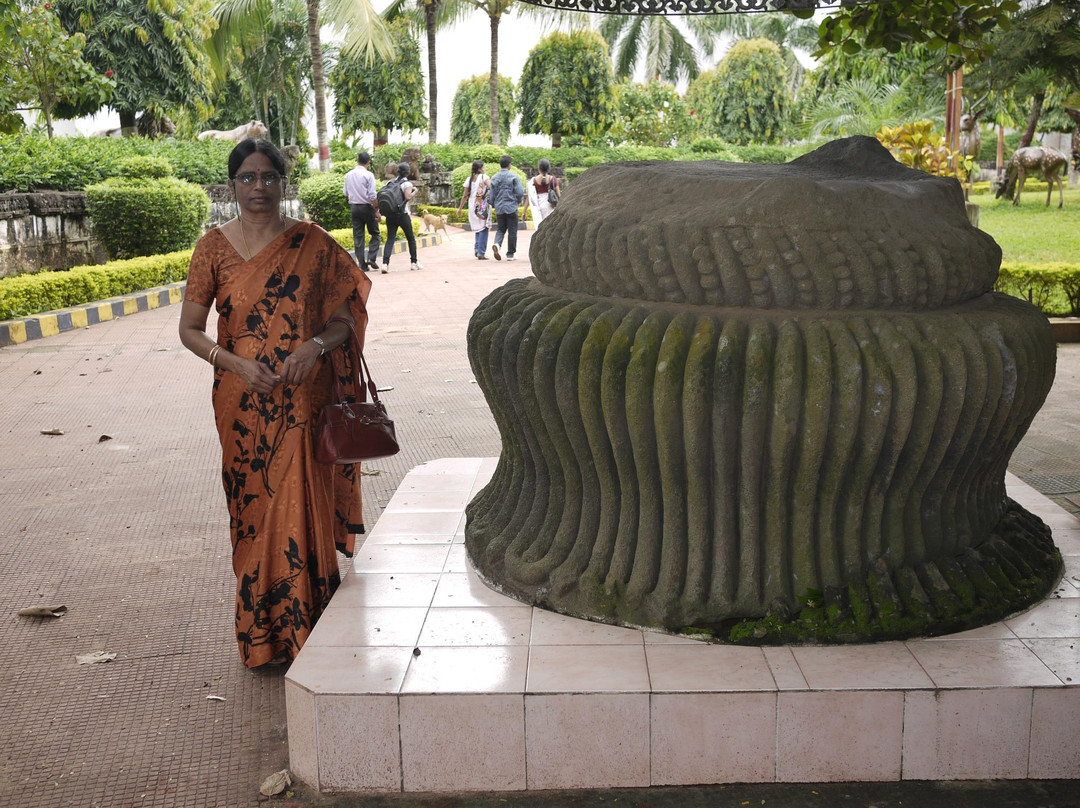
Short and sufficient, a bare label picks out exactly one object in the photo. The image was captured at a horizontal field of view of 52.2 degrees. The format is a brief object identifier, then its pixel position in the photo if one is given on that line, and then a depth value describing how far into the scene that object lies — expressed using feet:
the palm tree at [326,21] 73.77
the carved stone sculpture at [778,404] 9.53
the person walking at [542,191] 49.08
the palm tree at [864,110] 87.20
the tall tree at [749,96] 119.34
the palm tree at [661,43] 130.41
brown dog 65.57
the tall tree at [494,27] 98.43
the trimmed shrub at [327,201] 59.82
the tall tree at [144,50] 77.71
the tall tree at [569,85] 108.17
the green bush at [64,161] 39.32
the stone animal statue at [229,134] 83.25
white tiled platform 8.82
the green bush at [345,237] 55.17
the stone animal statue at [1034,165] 73.51
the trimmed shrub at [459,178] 82.28
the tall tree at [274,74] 120.47
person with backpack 47.75
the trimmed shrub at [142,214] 41.65
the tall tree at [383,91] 112.16
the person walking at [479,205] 52.85
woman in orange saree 10.66
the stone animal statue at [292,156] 69.77
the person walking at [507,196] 50.01
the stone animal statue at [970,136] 89.40
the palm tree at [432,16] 97.14
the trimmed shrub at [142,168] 44.37
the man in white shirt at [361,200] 46.37
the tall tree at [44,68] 52.08
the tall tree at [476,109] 169.48
